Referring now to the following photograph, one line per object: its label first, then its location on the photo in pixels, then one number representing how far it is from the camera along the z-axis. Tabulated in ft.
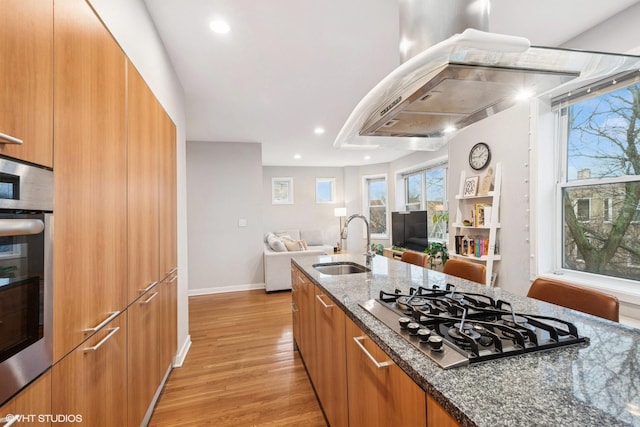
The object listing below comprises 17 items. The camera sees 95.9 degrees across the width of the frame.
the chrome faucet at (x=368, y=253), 7.51
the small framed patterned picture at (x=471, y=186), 10.52
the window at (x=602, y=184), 6.86
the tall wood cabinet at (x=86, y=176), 2.89
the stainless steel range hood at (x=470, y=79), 2.99
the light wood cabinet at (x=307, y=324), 6.26
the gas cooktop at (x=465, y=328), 2.61
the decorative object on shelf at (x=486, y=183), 10.00
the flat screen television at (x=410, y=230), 18.02
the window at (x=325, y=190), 25.43
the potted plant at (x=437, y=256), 13.48
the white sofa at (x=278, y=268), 15.58
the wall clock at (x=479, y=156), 10.12
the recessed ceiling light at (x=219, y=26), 6.29
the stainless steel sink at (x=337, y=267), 7.80
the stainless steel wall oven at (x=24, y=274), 2.21
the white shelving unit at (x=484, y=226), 9.52
